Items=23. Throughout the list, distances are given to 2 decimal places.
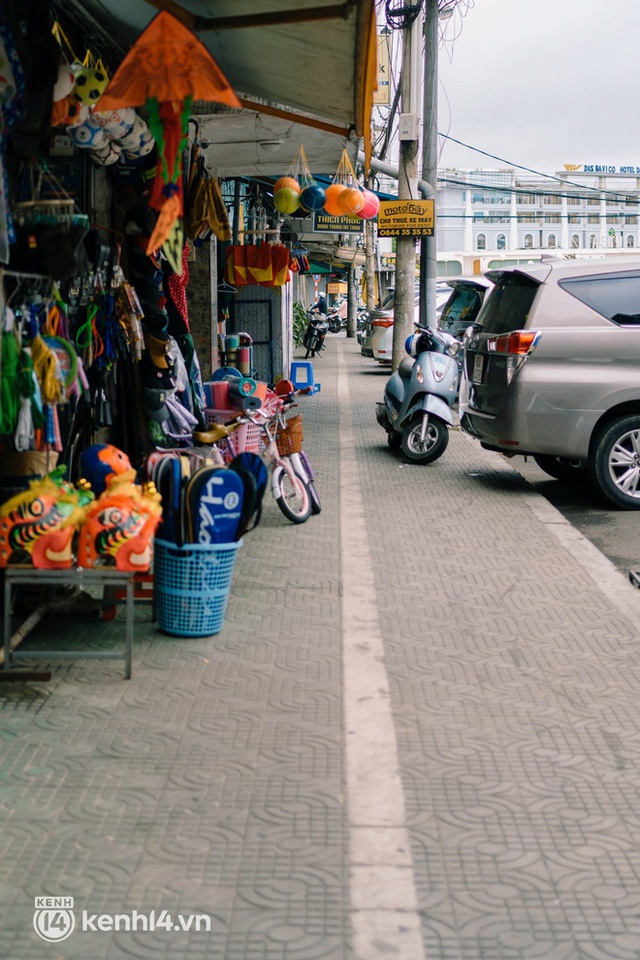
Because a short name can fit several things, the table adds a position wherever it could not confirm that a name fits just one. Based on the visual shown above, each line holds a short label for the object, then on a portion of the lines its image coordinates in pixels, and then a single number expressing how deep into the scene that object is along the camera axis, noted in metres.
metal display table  4.84
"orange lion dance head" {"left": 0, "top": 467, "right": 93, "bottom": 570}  4.87
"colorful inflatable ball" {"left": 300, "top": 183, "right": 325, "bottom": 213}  10.74
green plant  32.16
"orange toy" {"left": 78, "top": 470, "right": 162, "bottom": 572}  4.88
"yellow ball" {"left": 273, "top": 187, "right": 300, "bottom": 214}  10.98
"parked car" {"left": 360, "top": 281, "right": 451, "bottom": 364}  23.17
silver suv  9.05
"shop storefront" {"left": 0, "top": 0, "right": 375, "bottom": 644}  4.58
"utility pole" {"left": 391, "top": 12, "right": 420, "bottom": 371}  15.35
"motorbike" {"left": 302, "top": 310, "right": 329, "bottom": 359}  29.44
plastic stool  17.03
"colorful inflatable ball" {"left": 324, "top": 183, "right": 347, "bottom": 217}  10.58
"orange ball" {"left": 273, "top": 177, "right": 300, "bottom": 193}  11.02
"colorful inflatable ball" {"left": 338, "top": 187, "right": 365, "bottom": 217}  10.52
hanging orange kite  4.39
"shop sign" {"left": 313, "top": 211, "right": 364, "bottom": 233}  17.72
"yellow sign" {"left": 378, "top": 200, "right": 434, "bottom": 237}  15.14
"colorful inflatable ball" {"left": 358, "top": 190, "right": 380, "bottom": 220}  10.88
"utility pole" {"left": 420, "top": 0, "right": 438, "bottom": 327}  16.33
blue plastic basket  5.40
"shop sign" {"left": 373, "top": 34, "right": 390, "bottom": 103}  22.33
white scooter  11.32
